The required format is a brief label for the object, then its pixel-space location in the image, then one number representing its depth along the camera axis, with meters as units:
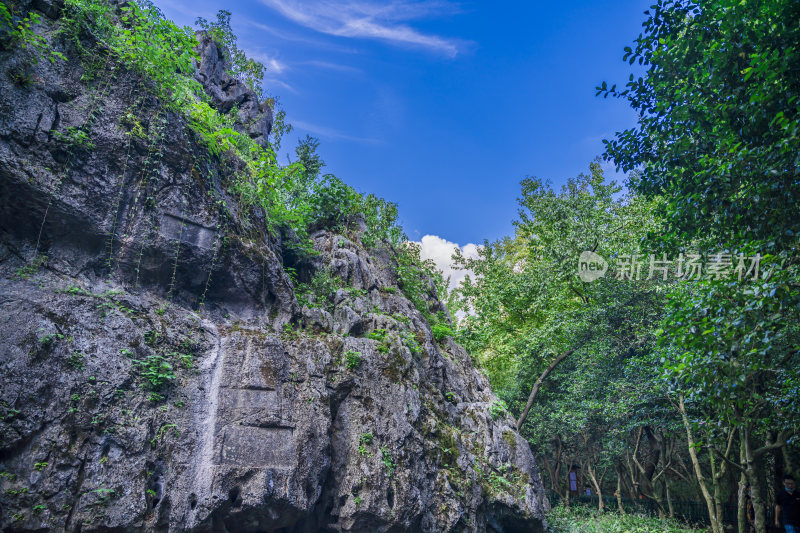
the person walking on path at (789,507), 9.09
